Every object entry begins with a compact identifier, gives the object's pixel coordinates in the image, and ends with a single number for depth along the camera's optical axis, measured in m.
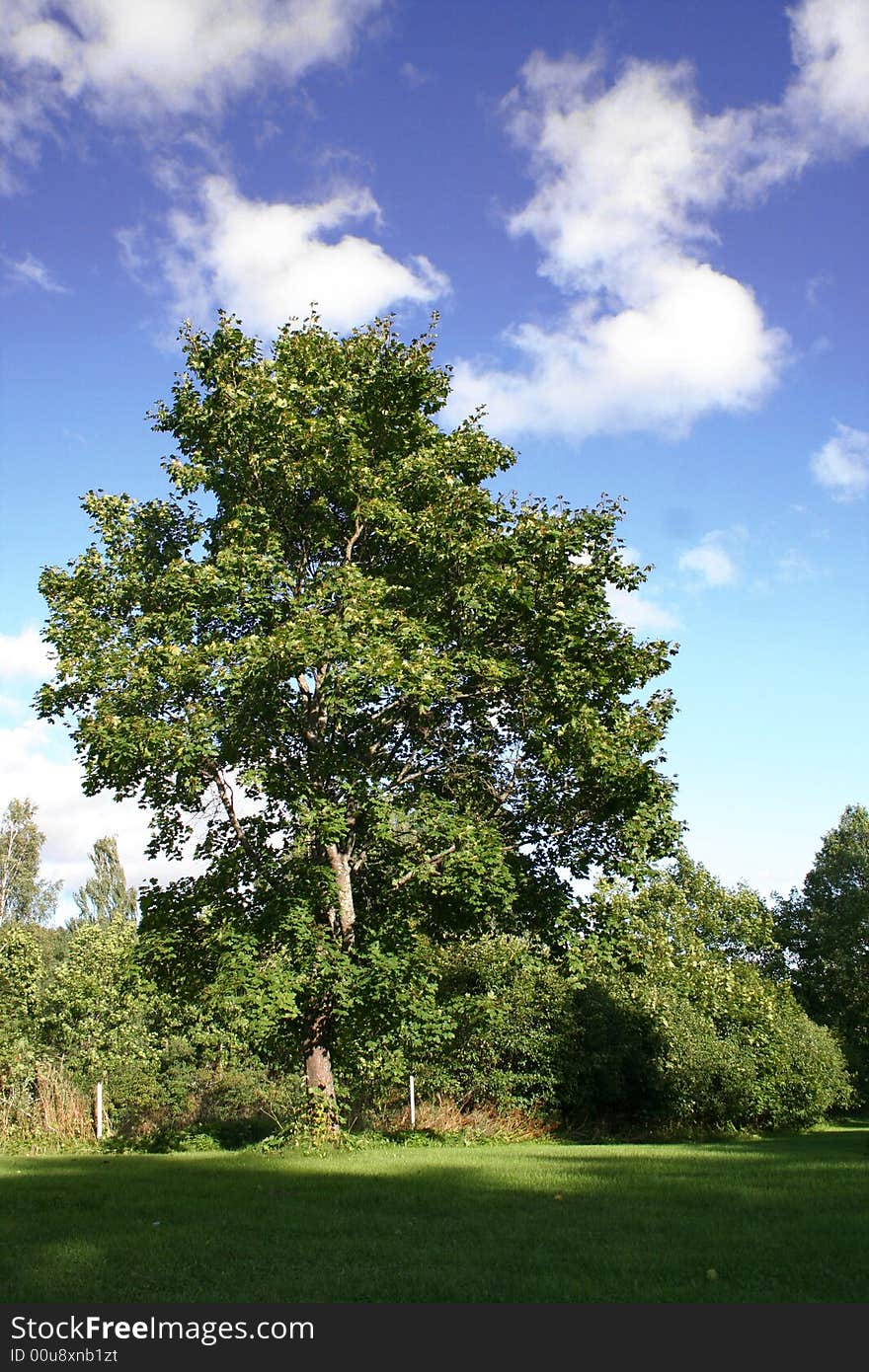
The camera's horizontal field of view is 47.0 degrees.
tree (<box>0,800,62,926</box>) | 75.94
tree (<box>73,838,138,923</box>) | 76.88
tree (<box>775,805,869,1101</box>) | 60.97
